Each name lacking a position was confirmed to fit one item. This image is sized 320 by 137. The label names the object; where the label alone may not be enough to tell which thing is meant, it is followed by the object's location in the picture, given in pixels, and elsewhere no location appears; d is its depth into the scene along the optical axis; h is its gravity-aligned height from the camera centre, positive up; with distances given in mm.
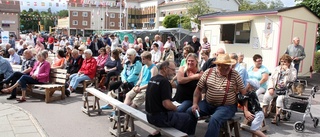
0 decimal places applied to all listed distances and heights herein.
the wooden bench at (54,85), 7164 -1267
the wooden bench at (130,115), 3799 -1220
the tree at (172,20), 55781 +3433
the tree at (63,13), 138875 +11455
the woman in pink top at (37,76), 7277 -1058
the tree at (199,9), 39812 +4201
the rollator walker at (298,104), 5359 -1239
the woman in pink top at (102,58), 9020 -685
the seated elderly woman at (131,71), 6449 -783
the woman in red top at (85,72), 7957 -1015
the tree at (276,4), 55703 +7092
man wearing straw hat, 4016 -765
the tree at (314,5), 13500 +1717
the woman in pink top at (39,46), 13336 -493
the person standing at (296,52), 8672 -369
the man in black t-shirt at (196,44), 12805 -255
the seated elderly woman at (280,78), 5859 -794
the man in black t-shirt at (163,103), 3918 -914
